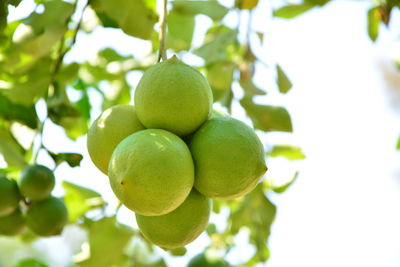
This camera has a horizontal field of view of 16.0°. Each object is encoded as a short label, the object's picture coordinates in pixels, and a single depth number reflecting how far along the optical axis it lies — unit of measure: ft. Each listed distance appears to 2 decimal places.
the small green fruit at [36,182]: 3.30
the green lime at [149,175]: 2.70
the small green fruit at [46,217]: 3.32
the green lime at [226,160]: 2.78
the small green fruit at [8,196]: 3.30
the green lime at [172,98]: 2.80
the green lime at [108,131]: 2.84
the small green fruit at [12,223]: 3.35
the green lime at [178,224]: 2.82
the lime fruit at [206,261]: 3.72
